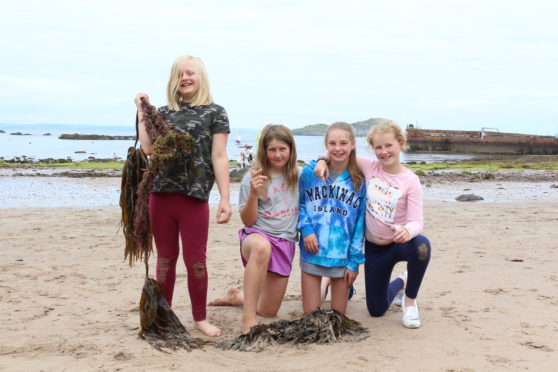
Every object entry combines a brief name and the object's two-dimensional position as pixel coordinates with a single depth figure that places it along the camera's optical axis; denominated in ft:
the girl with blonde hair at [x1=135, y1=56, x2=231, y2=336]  13.30
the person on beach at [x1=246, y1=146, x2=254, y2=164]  76.63
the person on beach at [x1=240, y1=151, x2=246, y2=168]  76.77
